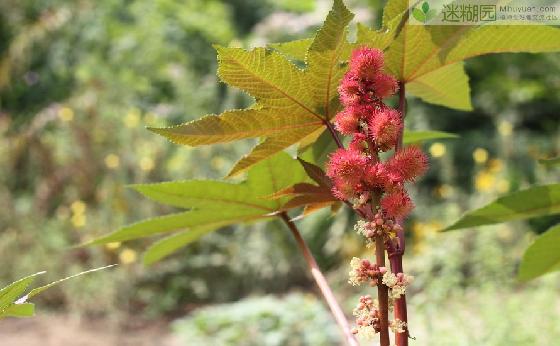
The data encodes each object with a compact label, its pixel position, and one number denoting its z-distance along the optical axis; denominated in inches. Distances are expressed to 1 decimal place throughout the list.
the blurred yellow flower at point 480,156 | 163.8
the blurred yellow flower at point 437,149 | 143.8
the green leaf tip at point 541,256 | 28.3
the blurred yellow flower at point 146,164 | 189.8
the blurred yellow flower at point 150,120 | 228.4
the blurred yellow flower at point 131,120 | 202.1
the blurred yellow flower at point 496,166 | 182.4
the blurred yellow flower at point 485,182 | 170.9
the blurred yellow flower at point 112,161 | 195.5
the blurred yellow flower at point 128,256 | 170.2
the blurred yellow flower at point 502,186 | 171.9
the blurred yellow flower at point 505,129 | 171.5
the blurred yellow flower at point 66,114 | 205.9
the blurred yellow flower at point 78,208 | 186.5
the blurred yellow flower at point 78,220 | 183.2
